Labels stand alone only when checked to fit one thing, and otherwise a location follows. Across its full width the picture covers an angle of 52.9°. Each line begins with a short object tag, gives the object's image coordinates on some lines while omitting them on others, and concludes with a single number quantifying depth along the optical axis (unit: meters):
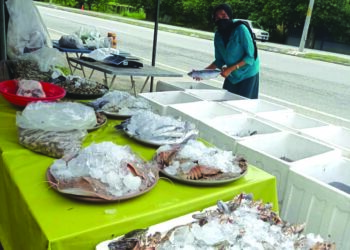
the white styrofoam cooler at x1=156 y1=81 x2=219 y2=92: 2.97
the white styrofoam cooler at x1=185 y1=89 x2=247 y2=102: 2.80
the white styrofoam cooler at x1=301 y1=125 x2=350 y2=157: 2.21
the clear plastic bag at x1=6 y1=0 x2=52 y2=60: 3.31
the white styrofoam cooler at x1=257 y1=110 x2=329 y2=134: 2.35
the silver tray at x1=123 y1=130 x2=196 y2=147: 1.61
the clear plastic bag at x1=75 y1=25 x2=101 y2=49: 4.91
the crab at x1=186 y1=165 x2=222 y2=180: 1.35
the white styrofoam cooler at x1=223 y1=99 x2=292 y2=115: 2.57
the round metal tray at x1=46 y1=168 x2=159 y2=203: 1.14
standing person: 2.99
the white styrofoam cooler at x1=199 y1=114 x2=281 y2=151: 1.92
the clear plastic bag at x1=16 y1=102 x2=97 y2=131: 1.44
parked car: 15.97
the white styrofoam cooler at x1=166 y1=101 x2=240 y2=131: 2.28
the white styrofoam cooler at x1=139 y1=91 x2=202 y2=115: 2.62
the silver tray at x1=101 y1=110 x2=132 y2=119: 1.96
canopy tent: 3.54
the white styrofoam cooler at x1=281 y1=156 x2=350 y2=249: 1.44
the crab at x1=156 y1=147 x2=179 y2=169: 1.43
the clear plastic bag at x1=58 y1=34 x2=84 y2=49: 4.62
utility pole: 12.16
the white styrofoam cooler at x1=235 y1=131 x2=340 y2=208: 1.67
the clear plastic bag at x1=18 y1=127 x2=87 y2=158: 1.42
